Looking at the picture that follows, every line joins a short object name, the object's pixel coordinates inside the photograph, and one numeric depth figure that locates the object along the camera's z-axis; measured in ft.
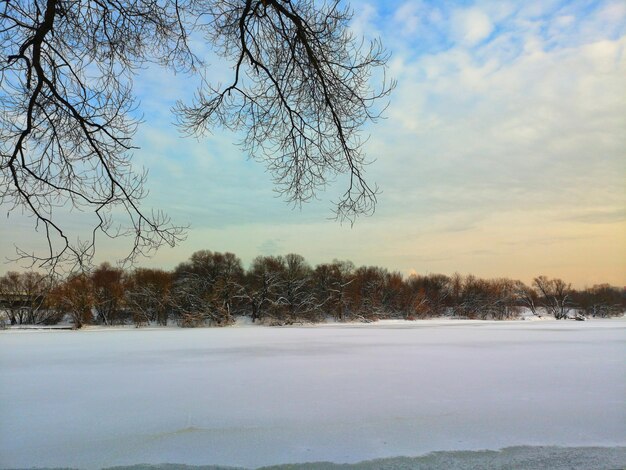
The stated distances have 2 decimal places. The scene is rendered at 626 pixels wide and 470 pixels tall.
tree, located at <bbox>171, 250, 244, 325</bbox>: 148.56
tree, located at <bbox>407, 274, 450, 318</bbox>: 210.98
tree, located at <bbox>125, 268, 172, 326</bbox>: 153.99
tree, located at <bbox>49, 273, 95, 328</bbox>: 135.74
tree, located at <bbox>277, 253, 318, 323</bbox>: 160.04
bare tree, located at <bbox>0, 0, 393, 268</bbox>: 11.78
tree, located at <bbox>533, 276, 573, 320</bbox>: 254.27
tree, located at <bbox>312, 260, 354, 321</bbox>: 176.24
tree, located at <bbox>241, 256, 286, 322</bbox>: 159.94
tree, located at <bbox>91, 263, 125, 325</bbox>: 152.76
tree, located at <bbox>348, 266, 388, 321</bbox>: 181.57
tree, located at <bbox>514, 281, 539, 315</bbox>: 265.79
